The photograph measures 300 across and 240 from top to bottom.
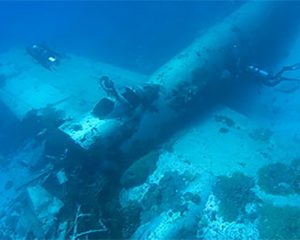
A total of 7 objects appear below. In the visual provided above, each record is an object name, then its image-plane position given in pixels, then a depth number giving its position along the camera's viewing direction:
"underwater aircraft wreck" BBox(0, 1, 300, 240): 5.99
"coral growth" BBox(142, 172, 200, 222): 6.22
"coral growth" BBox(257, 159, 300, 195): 6.16
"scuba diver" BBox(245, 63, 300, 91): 10.11
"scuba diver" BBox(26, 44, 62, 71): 12.76
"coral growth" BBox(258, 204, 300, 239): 5.40
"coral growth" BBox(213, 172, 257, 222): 5.90
